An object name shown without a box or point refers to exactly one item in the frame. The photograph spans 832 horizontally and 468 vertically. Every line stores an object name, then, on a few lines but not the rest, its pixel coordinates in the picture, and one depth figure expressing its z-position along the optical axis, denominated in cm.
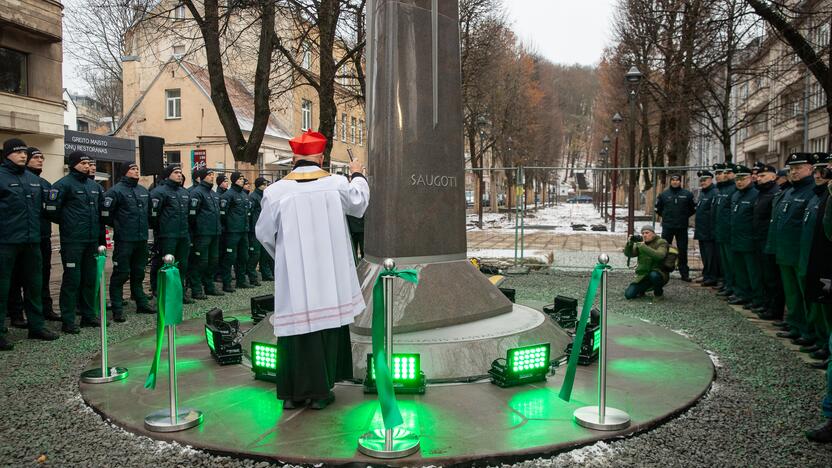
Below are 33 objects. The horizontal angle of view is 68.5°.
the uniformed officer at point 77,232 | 791
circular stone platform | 405
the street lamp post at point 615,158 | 1965
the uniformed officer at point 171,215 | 977
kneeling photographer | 1041
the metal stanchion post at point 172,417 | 443
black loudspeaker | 1567
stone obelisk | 625
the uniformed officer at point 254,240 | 1252
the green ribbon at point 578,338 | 446
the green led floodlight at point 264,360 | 543
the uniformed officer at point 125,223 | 871
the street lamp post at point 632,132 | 1666
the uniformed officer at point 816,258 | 604
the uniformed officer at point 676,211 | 1255
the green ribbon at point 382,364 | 389
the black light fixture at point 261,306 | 771
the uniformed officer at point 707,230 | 1171
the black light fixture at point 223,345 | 609
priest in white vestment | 466
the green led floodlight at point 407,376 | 510
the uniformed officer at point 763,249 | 878
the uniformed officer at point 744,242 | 953
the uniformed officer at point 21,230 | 712
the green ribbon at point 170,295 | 448
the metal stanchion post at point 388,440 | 387
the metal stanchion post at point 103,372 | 558
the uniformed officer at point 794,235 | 724
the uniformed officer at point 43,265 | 784
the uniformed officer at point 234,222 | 1149
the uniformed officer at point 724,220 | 1057
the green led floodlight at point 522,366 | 525
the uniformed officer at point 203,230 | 1053
